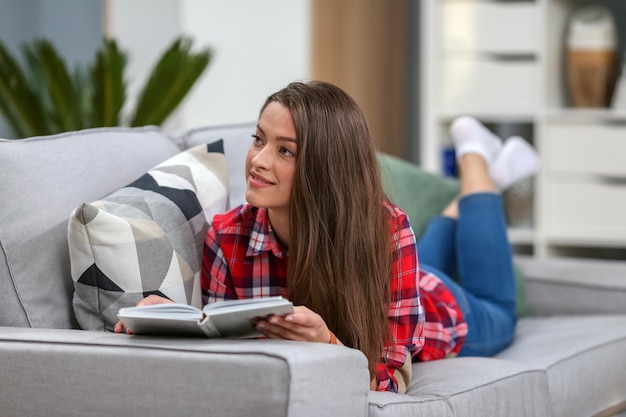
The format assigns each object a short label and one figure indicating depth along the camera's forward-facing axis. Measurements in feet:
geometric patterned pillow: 12.73
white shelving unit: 19.79
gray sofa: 10.43
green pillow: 16.78
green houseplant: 18.12
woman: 12.74
